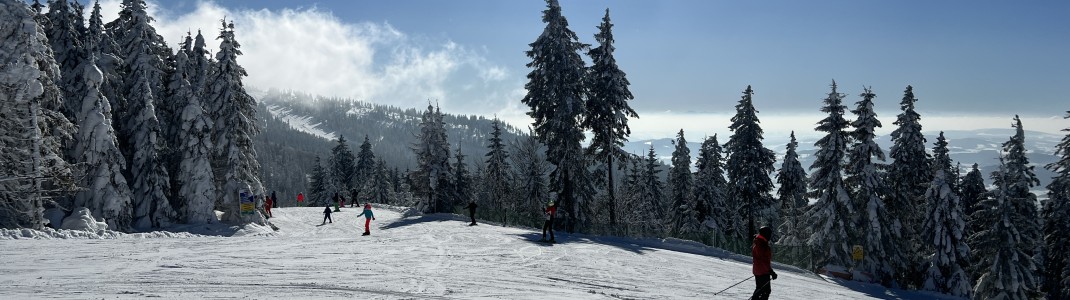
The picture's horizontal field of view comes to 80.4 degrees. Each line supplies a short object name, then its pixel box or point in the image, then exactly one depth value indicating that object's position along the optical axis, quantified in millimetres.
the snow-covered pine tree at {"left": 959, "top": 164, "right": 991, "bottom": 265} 39156
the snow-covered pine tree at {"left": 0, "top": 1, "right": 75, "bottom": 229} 24031
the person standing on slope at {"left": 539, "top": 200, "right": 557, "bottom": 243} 25031
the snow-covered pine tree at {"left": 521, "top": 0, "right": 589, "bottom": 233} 33375
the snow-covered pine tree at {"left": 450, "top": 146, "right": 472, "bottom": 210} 58522
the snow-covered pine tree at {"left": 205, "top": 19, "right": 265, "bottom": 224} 34281
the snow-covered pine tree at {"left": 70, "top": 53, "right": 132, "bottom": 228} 28438
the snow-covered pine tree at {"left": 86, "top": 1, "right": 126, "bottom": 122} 32438
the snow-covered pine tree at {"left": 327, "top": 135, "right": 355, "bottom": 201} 81375
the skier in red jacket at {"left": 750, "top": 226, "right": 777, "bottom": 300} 12156
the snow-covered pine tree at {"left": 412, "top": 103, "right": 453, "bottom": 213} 48875
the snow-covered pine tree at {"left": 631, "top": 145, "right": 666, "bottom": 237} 56094
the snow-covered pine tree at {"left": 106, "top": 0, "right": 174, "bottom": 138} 33562
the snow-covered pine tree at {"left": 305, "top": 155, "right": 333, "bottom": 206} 77881
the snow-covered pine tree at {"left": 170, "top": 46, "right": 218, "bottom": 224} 32969
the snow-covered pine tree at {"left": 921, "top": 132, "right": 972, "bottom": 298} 30984
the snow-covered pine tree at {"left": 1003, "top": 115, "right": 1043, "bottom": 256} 31609
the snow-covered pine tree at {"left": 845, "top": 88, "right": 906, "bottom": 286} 30969
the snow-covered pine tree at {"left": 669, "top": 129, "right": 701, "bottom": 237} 43844
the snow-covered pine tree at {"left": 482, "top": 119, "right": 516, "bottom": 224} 58812
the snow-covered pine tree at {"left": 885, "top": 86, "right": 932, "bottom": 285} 34312
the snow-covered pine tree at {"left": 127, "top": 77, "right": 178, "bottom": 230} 31766
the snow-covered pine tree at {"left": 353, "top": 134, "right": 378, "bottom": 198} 81000
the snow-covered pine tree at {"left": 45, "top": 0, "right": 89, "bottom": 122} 32625
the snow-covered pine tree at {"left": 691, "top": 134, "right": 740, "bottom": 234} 42562
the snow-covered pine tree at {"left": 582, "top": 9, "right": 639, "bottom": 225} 34375
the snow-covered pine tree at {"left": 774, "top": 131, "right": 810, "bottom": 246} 41188
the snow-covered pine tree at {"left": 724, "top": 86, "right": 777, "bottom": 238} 40125
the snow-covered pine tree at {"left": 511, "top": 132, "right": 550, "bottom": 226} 45400
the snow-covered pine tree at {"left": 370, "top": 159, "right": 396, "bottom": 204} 81062
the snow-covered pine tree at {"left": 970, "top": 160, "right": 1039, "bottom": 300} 29141
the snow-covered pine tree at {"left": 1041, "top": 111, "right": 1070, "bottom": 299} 29297
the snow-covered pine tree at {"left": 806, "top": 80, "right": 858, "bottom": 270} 31125
